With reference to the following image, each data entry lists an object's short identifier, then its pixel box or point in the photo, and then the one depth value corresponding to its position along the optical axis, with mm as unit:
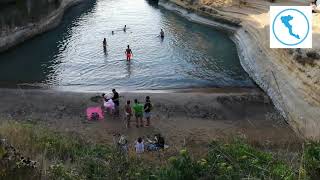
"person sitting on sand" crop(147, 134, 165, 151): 19969
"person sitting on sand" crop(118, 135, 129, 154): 17808
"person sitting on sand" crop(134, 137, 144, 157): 19091
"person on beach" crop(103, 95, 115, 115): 25344
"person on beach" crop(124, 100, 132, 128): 23391
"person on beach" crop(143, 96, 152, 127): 23688
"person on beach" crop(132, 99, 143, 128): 23438
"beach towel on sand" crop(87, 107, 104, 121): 25156
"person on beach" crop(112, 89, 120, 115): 25375
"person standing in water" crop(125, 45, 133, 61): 39594
